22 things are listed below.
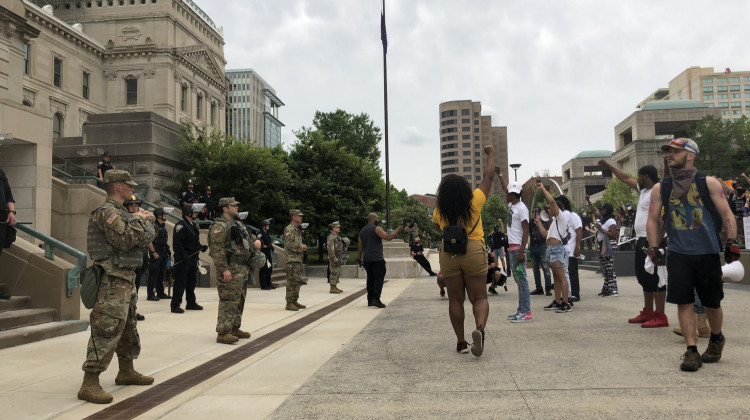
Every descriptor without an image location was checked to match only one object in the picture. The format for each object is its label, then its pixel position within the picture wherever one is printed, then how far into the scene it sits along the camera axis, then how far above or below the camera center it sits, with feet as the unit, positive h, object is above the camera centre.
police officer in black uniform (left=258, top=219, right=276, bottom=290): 53.01 -3.02
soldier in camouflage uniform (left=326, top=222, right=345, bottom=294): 50.06 -1.47
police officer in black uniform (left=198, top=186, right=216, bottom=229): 58.12 +3.13
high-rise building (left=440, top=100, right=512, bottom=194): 600.80 +107.19
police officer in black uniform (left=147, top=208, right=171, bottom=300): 38.17 -1.64
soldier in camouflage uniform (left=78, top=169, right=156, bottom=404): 14.39 -1.12
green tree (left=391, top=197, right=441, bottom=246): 181.98 +6.80
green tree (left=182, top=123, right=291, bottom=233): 74.54 +9.05
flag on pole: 89.35 +33.11
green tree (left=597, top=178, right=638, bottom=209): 243.03 +18.16
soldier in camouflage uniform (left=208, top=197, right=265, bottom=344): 23.17 -1.20
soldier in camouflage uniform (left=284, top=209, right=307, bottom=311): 35.27 -1.43
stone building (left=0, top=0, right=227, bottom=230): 41.75 +42.41
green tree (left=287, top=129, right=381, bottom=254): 85.25 +8.55
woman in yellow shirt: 18.58 -0.64
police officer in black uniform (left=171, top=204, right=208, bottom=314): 34.53 -1.14
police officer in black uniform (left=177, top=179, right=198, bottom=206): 55.77 +4.49
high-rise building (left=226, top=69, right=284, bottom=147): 472.44 +118.34
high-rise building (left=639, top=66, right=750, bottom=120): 498.28 +132.15
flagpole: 84.69 +24.82
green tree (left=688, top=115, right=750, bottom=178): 201.26 +33.16
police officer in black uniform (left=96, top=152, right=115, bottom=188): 55.31 +7.66
